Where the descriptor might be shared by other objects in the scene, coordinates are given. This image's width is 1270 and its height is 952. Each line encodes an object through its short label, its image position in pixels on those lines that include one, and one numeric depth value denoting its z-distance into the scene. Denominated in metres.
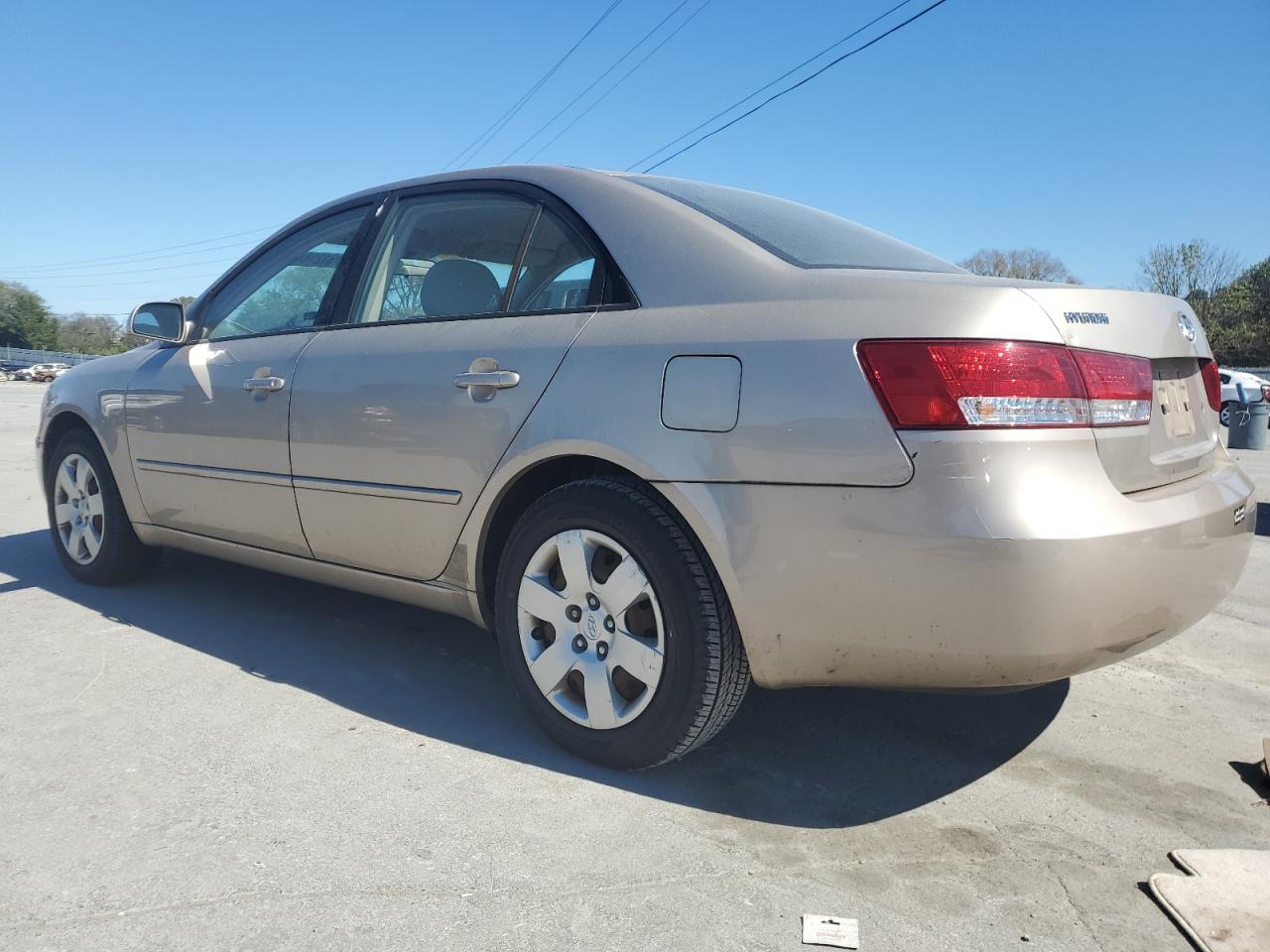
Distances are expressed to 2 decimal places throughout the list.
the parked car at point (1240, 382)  23.31
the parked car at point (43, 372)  59.41
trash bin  15.27
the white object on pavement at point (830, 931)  1.89
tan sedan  2.10
